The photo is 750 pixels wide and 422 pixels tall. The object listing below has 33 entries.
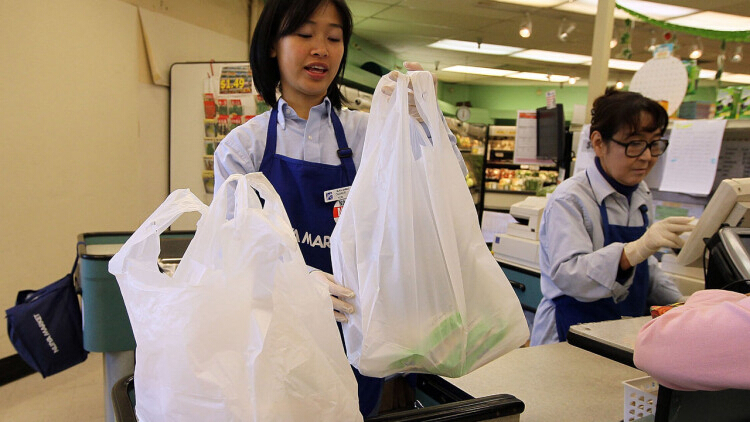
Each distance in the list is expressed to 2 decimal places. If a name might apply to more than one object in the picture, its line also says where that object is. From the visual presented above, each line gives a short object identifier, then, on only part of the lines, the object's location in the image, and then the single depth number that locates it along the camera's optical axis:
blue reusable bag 1.97
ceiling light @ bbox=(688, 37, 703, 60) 7.00
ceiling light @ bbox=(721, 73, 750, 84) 9.92
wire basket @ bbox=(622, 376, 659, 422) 0.93
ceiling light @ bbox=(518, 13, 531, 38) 6.32
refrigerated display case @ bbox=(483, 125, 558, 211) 9.25
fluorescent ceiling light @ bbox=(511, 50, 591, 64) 8.85
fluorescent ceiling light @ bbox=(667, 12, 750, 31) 6.10
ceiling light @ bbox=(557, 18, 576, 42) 6.06
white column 2.55
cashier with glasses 1.67
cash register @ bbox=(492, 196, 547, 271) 2.68
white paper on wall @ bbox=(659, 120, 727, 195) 2.20
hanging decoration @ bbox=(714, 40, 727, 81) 4.71
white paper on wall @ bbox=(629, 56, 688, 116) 2.41
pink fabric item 0.55
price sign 3.87
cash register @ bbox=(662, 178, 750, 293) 1.04
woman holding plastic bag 1.14
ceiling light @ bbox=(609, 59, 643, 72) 9.33
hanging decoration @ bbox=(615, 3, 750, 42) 3.89
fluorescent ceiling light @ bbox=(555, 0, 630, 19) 5.84
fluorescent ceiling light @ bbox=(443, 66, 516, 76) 10.71
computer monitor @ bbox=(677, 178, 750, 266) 1.28
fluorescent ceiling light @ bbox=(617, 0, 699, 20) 5.74
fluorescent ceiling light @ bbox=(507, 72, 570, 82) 11.19
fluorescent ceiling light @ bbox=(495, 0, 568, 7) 5.91
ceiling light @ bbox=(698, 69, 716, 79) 9.91
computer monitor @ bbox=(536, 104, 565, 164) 3.03
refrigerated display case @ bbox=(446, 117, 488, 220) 5.06
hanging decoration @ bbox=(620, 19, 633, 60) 3.41
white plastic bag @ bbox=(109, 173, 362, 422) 0.54
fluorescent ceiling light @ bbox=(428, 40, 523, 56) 8.34
